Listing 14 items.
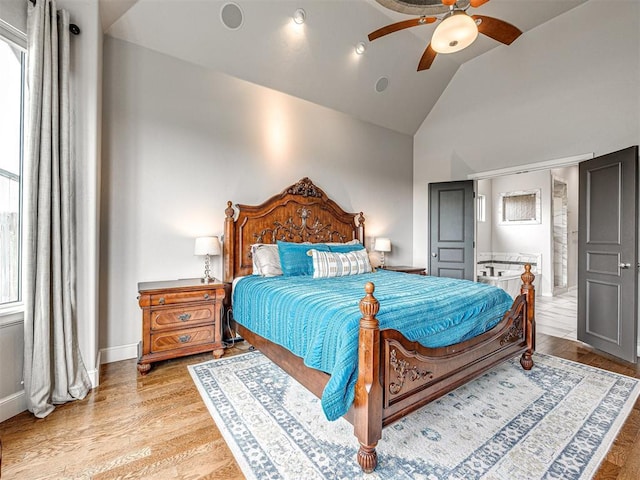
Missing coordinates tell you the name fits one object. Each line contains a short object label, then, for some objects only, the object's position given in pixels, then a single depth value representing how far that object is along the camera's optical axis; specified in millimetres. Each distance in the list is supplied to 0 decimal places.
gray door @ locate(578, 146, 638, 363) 3008
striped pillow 3381
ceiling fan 2127
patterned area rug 1609
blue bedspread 1660
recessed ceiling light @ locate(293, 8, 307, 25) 3293
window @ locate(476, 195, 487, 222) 7617
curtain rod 2338
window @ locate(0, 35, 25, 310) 2170
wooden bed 1586
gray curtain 2090
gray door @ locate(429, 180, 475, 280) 4832
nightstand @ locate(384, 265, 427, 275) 4747
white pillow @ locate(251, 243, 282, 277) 3402
